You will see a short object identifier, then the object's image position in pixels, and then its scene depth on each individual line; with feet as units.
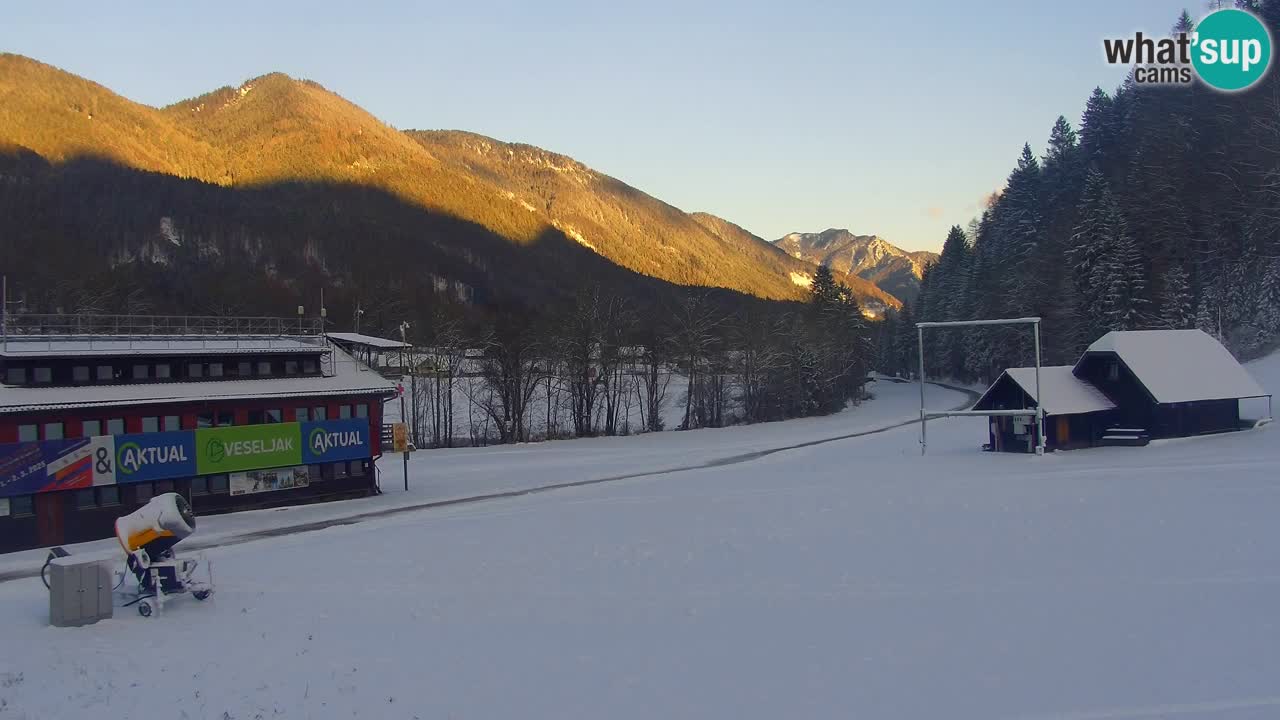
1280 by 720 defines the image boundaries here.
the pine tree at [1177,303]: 201.05
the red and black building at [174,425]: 94.94
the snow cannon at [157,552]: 58.80
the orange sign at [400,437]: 131.85
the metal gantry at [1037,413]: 129.18
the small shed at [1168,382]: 135.44
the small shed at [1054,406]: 134.21
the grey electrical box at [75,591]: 53.52
